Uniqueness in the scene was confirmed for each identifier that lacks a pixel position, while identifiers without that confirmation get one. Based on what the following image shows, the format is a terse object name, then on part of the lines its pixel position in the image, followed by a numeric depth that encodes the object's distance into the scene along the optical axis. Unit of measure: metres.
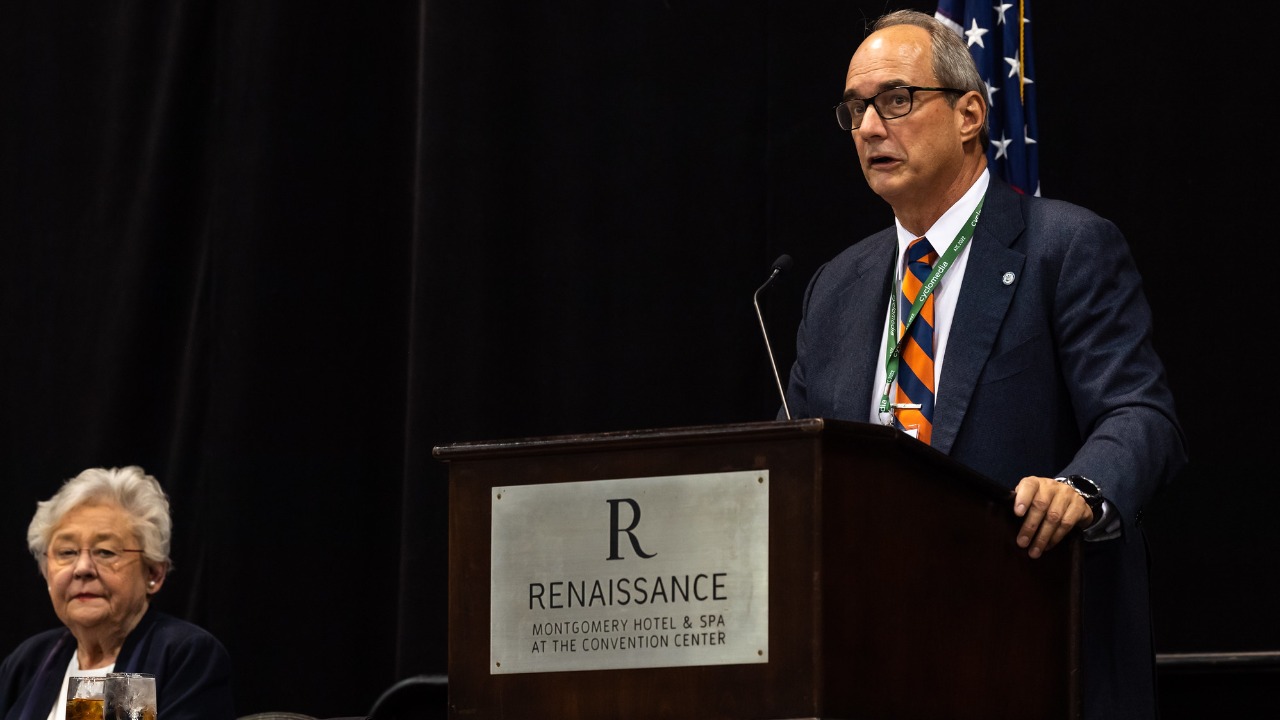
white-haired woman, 7.65
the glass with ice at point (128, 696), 5.31
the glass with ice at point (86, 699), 5.40
